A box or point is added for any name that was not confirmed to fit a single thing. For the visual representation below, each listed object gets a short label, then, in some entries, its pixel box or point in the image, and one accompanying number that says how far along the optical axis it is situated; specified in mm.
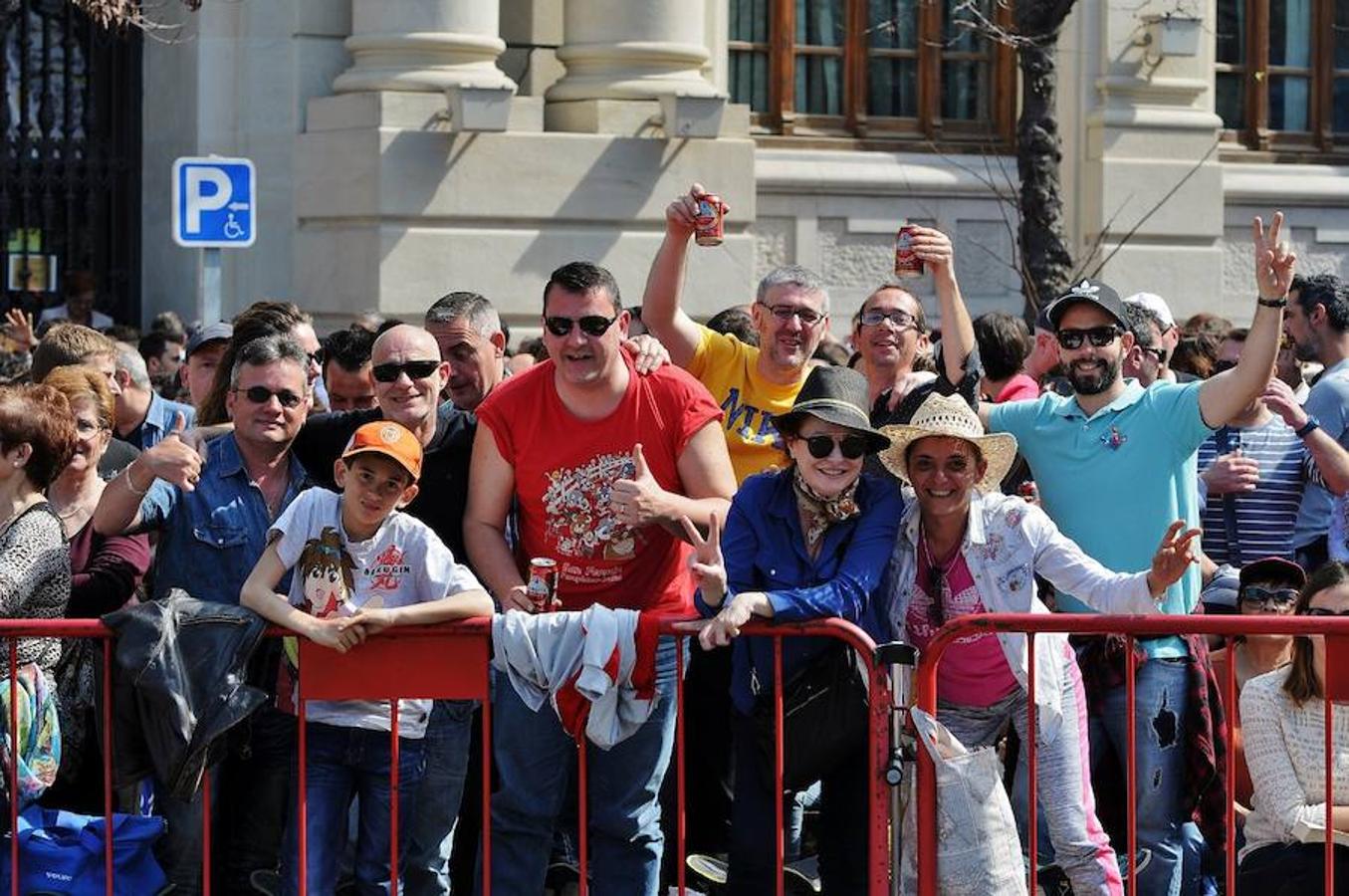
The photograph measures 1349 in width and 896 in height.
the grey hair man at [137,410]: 17469
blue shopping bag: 12625
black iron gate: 30484
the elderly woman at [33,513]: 12953
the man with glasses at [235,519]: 12937
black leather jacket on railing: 12344
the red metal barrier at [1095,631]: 11937
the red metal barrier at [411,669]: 12359
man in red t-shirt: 12937
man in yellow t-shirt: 15469
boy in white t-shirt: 12594
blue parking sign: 24266
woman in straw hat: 12937
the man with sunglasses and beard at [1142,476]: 13648
